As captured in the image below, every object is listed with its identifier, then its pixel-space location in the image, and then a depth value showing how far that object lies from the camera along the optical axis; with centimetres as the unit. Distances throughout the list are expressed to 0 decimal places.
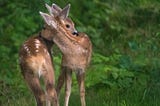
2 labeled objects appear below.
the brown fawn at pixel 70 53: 1556
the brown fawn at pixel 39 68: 1469
